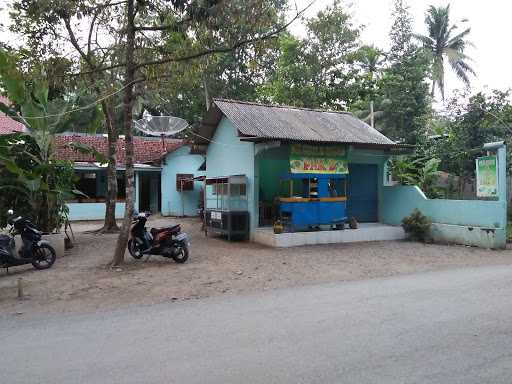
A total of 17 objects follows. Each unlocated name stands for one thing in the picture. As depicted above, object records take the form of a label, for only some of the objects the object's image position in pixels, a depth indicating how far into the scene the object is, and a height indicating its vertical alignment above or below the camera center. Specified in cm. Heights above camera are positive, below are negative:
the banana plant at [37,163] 1027 +87
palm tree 3434 +1208
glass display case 1284 -38
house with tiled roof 1985 +92
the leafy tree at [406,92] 2216 +522
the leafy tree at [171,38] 842 +327
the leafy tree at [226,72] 874 +509
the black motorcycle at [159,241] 943 -93
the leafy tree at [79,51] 956 +402
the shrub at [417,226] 1320 -89
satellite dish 1769 +286
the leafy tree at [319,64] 2080 +635
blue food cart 1240 -24
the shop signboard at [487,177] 1179 +51
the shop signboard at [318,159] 1238 +107
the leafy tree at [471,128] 1472 +226
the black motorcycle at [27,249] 846 -102
